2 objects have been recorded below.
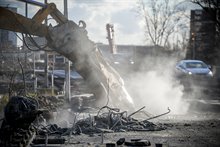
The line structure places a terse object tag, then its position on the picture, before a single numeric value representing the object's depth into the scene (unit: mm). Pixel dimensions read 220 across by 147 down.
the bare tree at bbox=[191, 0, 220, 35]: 46188
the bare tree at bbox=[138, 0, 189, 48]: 55703
